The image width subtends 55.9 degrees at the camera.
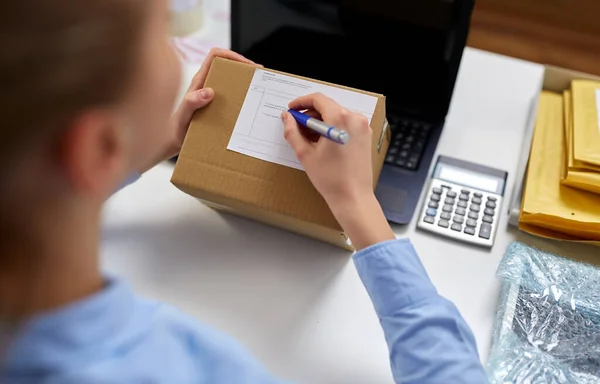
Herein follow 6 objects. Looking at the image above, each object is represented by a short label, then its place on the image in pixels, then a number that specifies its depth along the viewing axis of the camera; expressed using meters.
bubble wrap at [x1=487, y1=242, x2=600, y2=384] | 0.59
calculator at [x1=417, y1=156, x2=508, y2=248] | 0.73
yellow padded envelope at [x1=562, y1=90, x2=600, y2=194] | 0.72
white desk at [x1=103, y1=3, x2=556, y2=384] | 0.62
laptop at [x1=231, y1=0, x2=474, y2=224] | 0.77
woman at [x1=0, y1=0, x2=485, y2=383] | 0.31
